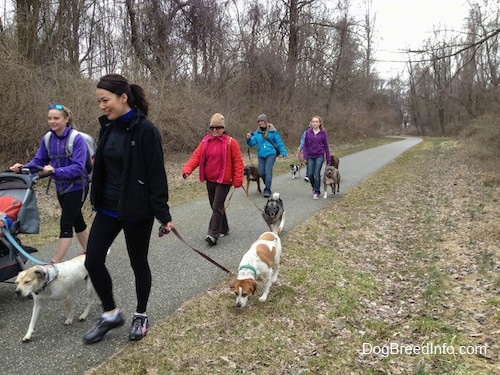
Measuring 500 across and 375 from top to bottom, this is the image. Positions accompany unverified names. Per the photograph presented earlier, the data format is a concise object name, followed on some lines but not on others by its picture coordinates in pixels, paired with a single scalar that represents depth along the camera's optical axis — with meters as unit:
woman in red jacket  6.32
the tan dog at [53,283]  3.50
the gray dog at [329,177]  10.83
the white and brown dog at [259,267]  4.23
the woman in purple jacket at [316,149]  10.12
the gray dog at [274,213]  6.78
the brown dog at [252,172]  11.16
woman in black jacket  3.16
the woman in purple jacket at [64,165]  4.30
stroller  3.97
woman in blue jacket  10.14
